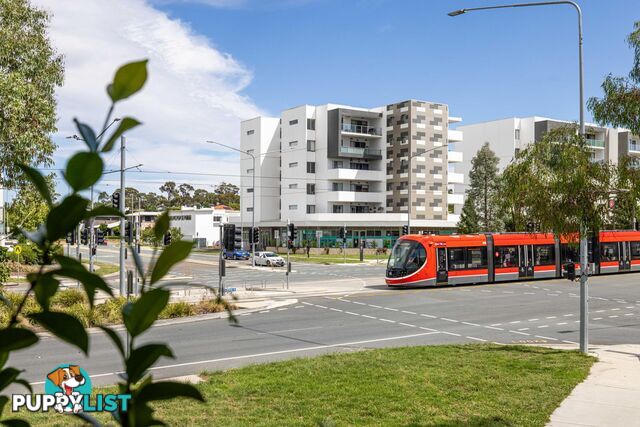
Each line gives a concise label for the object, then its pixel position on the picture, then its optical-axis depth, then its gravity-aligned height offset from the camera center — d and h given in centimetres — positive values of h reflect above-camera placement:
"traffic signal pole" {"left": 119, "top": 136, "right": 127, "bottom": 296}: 2578 +199
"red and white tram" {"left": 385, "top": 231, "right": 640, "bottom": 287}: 3150 -145
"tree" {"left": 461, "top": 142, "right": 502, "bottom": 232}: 6238 +415
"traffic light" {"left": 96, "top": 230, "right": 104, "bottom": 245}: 4004 -39
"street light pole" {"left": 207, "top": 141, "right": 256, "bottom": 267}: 5248 -251
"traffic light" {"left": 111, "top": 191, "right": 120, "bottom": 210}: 2881 +168
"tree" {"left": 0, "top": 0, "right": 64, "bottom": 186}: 1861 +501
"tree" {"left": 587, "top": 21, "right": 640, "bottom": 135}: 1230 +279
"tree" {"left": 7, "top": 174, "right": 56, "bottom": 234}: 1908 +97
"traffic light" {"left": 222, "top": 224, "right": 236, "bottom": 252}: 3046 -27
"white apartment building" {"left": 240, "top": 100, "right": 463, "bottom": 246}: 7081 +764
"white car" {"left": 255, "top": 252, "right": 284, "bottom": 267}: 5362 -252
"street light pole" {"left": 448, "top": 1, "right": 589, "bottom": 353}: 1343 -33
